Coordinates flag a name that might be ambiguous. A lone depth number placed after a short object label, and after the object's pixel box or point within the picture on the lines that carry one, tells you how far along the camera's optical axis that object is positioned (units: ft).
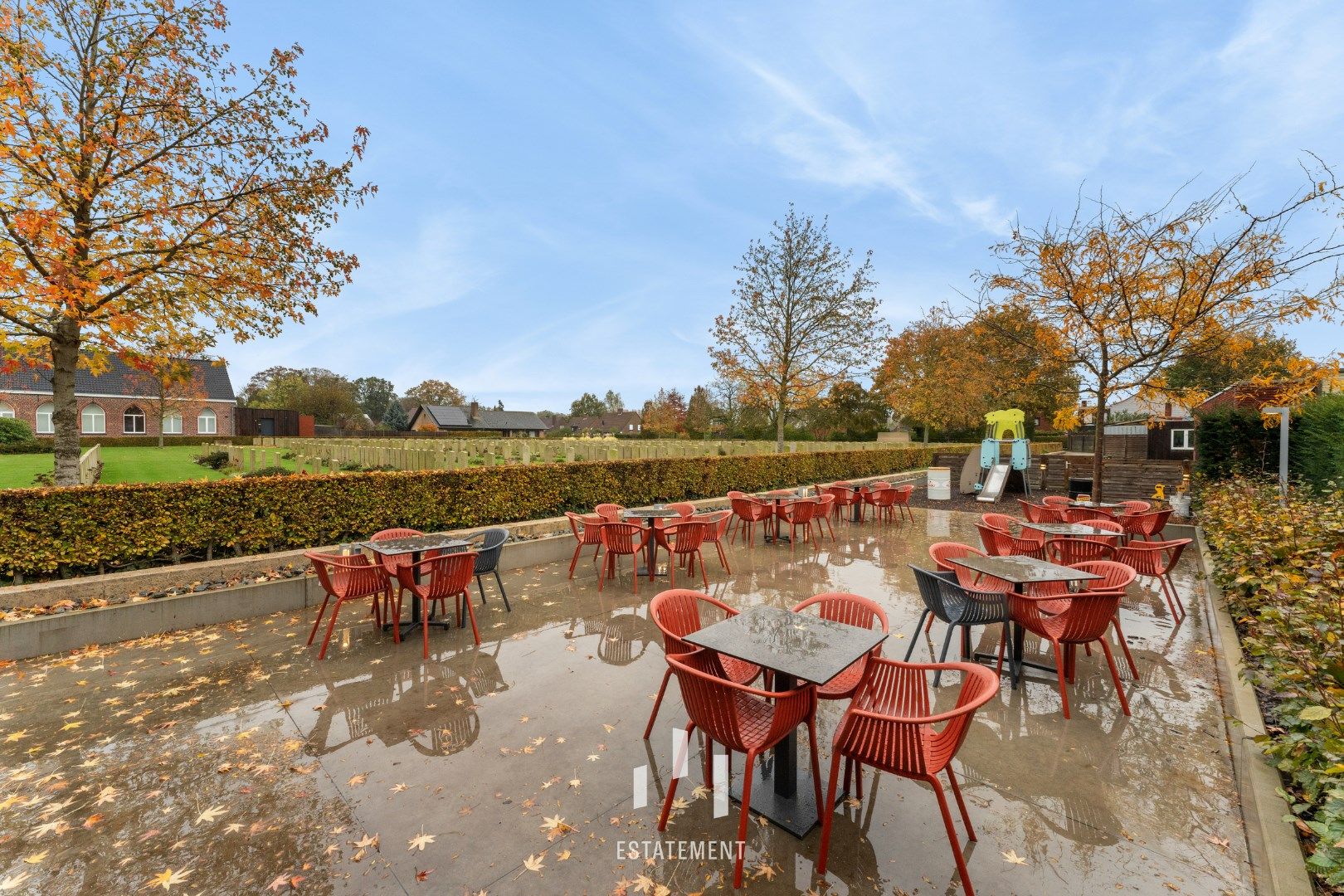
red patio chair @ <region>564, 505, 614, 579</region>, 21.91
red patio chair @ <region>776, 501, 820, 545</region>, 27.02
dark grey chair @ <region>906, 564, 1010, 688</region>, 12.27
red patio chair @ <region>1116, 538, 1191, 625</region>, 16.46
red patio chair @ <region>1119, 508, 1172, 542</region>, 23.68
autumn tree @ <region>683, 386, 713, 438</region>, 152.87
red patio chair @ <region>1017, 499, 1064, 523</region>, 25.80
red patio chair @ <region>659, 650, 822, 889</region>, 7.05
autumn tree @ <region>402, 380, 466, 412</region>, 260.21
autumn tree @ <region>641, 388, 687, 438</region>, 161.48
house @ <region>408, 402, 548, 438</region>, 188.03
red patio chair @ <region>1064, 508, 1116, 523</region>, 24.89
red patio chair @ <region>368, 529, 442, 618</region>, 15.40
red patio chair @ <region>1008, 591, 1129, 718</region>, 11.21
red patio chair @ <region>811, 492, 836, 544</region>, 29.47
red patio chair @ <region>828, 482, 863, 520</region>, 35.37
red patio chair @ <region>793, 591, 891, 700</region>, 9.39
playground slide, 49.60
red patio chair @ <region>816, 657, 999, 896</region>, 6.57
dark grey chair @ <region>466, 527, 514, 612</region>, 16.70
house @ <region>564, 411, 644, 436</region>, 237.76
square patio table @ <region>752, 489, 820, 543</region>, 28.43
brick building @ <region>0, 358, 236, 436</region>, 98.37
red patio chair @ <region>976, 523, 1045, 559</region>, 18.50
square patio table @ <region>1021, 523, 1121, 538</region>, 19.10
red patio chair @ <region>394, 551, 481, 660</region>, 14.67
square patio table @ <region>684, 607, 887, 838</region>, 7.63
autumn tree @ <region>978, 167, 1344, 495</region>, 23.08
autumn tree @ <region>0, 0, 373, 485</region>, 18.76
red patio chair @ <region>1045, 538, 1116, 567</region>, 17.70
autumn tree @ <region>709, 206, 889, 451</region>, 51.03
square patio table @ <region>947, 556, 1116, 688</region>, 12.20
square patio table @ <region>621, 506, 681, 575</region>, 21.97
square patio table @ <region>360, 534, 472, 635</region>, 15.17
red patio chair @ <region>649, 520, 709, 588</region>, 20.13
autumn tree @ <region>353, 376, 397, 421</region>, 247.50
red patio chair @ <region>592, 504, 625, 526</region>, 23.40
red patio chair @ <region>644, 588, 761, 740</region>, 9.11
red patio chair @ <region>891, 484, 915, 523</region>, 35.53
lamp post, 25.61
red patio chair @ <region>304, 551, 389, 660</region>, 14.17
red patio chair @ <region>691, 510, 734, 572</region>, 21.27
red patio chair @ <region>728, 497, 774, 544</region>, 27.37
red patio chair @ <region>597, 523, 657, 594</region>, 19.90
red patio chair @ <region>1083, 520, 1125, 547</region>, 18.57
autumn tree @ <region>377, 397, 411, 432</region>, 179.63
